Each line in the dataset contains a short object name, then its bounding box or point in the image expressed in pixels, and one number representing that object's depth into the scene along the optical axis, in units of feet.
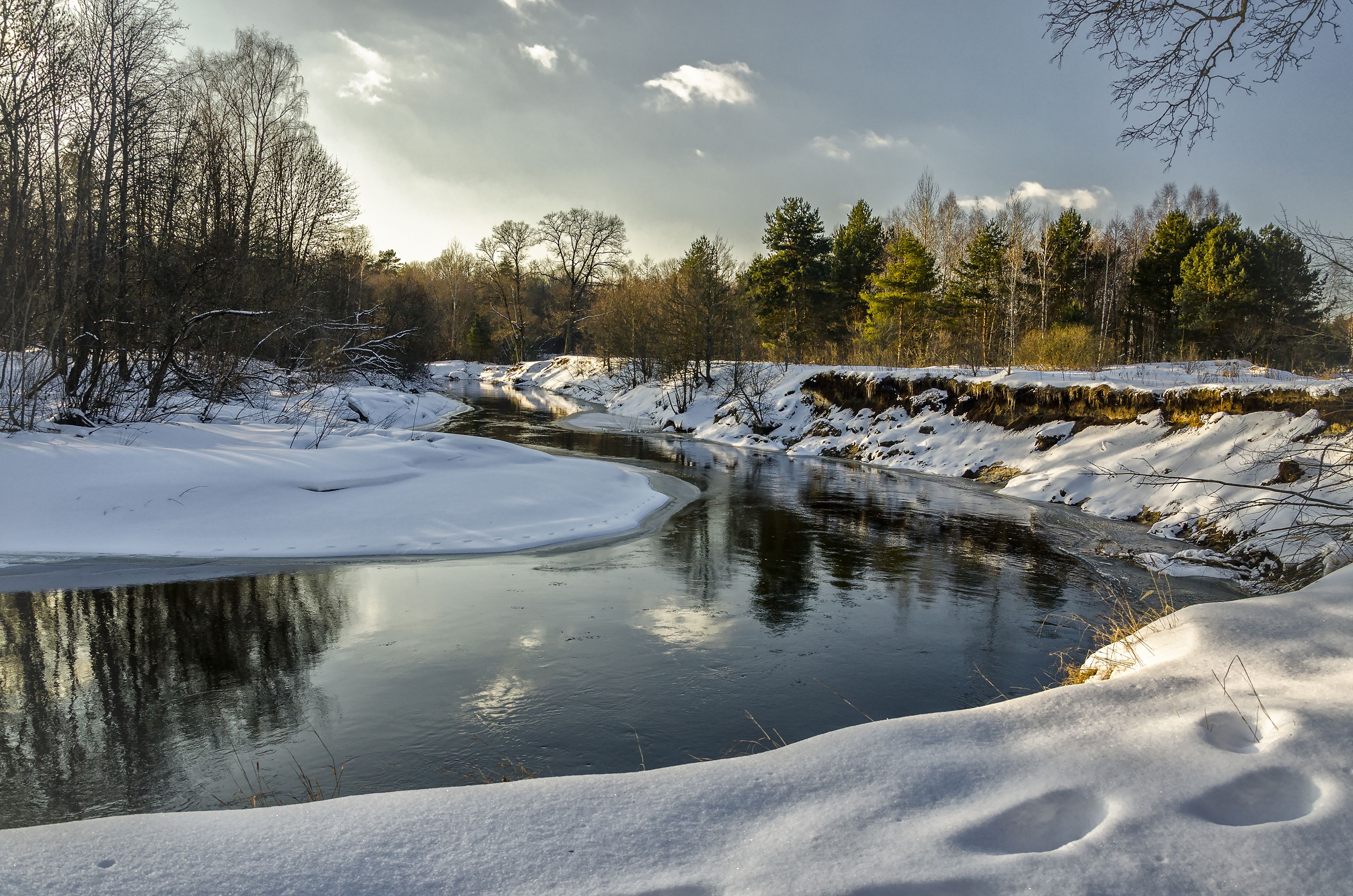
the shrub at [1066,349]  69.77
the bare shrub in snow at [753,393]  83.25
